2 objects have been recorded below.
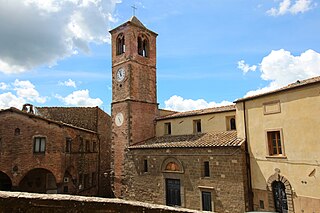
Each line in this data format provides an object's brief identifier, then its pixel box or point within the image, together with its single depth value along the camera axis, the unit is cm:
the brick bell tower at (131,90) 2109
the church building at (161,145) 1460
